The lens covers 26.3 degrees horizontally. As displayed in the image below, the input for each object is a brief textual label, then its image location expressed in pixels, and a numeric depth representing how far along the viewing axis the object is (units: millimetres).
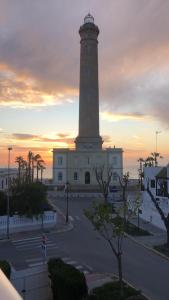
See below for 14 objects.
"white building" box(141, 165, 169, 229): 42969
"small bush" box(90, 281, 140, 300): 16491
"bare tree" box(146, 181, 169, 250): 30109
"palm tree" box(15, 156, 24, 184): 103812
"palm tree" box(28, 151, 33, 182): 101812
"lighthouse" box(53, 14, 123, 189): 87562
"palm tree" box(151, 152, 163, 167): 88625
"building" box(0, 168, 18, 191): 92150
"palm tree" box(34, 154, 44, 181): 102312
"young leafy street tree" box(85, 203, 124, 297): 18972
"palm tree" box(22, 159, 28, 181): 106138
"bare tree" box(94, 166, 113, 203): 89062
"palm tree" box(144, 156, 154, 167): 87556
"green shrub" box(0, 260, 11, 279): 16745
